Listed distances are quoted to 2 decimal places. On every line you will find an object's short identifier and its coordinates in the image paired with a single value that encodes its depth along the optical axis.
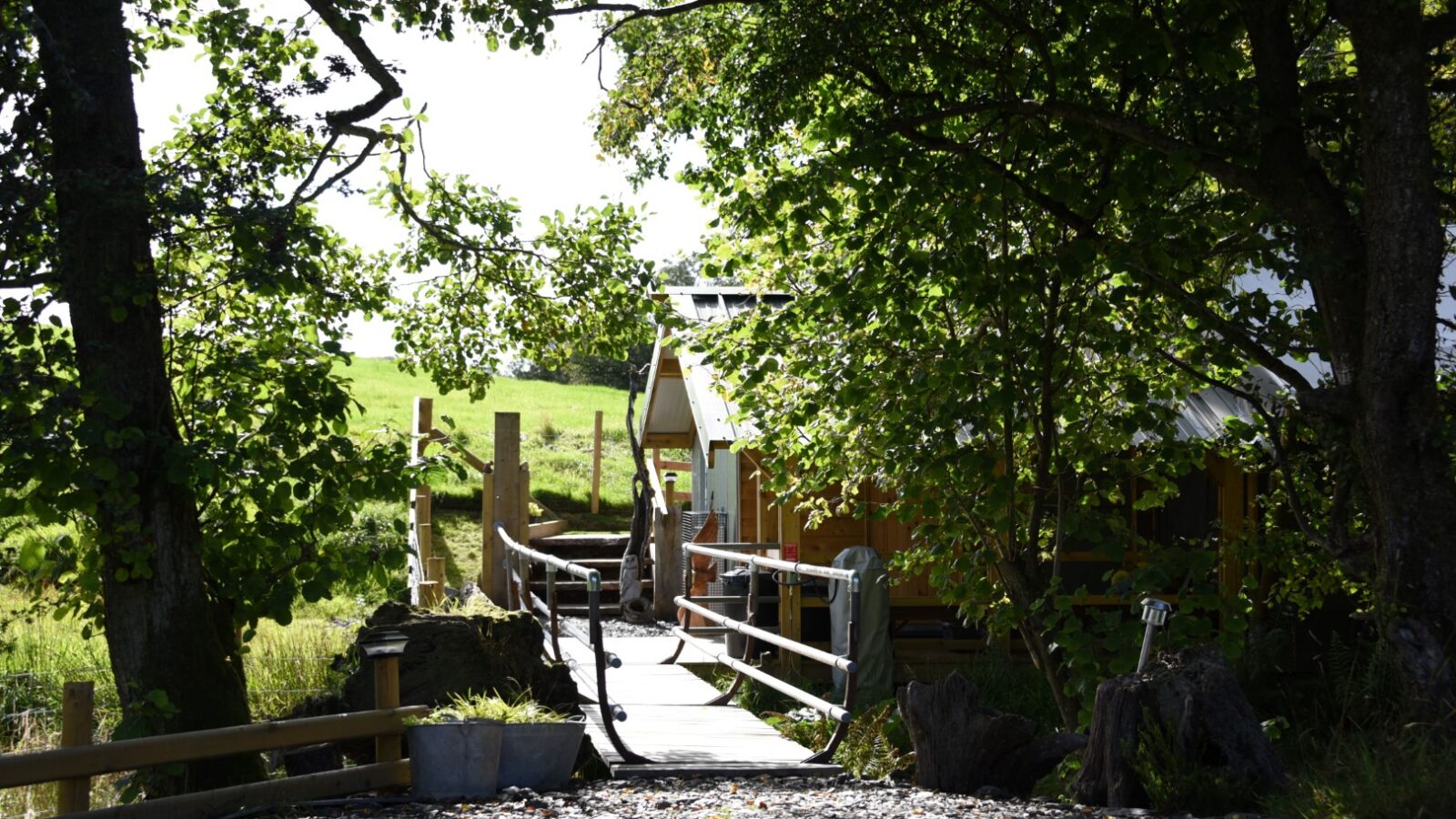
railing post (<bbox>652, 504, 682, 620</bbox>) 17.08
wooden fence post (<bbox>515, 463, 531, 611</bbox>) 15.54
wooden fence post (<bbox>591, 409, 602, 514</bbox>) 26.19
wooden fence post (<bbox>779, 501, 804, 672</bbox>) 13.02
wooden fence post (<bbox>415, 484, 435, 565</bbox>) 15.19
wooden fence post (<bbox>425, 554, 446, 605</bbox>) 14.55
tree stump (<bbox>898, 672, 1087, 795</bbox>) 7.27
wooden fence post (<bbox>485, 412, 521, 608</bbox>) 15.43
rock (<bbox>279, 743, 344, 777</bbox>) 7.45
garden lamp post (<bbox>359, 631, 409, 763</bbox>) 7.04
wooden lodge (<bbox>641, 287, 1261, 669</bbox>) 13.59
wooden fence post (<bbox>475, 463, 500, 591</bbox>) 15.45
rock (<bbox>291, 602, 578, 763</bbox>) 8.53
